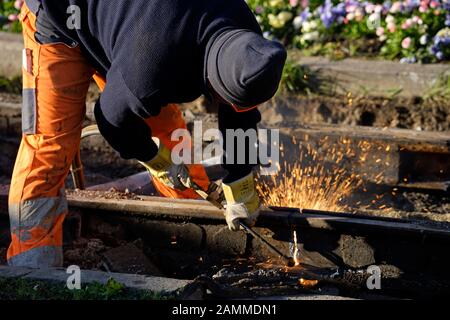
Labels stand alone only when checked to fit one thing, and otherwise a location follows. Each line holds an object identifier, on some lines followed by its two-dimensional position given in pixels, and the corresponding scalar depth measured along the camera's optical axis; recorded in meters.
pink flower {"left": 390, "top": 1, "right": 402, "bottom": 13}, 7.43
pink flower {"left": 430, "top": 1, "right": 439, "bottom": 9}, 7.26
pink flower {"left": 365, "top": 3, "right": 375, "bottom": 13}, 7.52
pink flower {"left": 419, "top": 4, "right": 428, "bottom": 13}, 7.31
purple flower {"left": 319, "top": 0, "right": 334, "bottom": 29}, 7.66
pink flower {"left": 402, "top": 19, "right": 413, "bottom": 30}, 7.39
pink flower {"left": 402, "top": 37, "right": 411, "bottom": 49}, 7.30
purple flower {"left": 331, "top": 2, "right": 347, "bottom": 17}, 7.66
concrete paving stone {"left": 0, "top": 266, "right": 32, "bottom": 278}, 4.18
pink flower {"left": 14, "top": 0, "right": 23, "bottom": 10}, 8.73
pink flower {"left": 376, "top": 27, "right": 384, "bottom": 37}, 7.54
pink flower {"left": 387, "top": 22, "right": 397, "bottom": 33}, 7.43
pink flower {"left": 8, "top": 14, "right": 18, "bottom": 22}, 8.79
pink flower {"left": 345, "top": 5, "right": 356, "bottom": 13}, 7.56
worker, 3.94
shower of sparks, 5.66
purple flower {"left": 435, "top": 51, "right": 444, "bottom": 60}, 7.18
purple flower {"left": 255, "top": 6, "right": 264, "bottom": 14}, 8.05
